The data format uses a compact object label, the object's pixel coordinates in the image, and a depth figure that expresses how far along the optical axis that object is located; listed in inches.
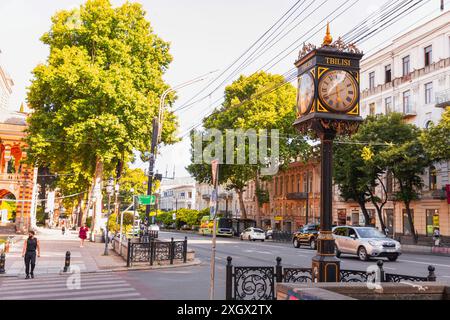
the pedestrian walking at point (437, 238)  1349.7
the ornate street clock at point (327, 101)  348.2
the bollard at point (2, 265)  622.7
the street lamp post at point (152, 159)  874.1
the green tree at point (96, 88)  1239.5
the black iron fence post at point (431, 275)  352.5
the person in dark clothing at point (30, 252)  597.0
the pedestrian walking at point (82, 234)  1217.5
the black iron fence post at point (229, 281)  388.5
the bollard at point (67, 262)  647.8
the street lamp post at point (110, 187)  1097.4
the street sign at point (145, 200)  816.3
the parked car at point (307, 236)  1331.7
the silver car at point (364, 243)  903.1
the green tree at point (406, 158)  1382.9
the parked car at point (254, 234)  1893.5
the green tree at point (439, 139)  1235.5
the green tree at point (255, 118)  1931.6
